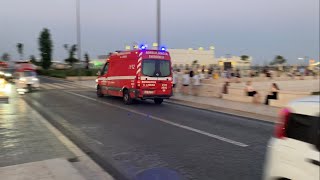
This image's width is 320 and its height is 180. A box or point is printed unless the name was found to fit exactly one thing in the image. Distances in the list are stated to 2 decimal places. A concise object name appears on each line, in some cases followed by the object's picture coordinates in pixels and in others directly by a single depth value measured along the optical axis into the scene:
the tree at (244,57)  152.06
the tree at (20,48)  98.04
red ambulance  20.28
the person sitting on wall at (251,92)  20.66
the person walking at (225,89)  23.87
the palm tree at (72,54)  77.25
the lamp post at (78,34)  53.67
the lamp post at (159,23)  26.84
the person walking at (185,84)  27.41
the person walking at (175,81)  28.94
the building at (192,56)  128.69
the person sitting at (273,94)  19.70
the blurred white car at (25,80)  29.12
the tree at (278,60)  154.65
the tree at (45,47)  73.44
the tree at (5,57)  111.72
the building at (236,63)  52.70
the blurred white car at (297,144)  4.14
